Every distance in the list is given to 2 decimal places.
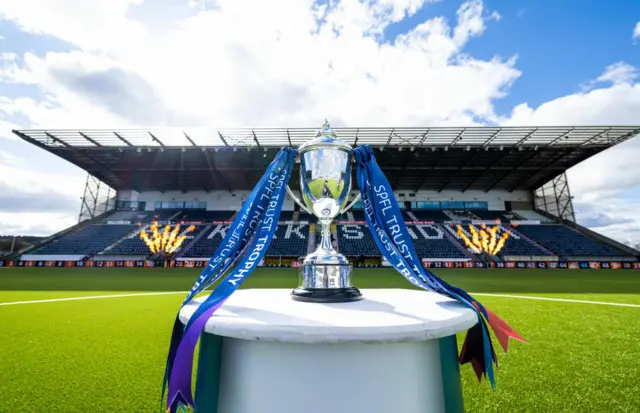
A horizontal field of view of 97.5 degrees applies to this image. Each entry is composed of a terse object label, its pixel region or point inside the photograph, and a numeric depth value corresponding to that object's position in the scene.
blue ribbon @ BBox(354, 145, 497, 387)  1.17
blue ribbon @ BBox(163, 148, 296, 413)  0.91
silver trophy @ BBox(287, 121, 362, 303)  1.27
